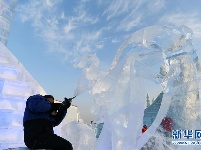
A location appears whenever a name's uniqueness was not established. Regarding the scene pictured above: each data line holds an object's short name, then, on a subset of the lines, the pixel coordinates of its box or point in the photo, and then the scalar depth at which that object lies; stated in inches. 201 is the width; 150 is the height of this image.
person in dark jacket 68.1
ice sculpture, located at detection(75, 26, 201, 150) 102.7
